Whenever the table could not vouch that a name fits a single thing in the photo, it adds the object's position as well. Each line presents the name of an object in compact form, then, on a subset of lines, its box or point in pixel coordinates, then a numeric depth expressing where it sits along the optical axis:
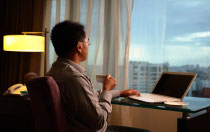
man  1.27
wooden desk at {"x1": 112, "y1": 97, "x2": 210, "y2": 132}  1.67
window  2.78
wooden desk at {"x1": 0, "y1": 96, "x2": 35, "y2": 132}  2.63
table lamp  3.12
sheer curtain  3.06
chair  1.23
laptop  1.92
